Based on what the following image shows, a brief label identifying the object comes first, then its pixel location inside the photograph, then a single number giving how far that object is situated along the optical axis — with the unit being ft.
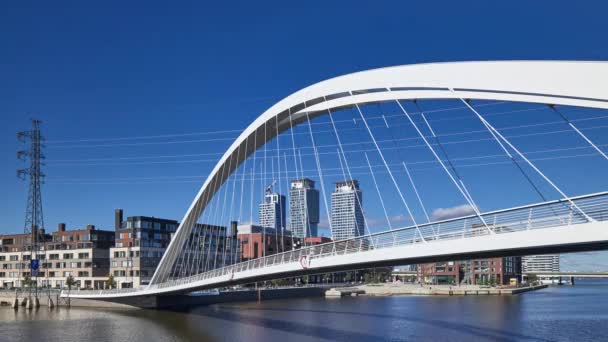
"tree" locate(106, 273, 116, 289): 249.96
